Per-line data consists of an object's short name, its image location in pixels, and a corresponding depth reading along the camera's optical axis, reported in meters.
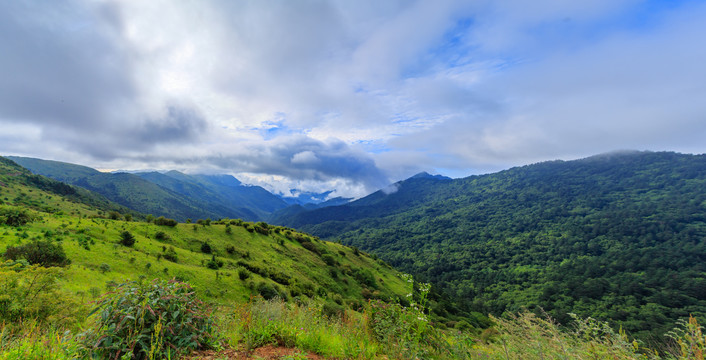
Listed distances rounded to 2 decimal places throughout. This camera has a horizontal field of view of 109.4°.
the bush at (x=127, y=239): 21.41
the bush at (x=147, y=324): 3.44
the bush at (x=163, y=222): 30.46
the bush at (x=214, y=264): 23.04
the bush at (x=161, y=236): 26.84
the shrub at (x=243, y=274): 22.19
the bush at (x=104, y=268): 15.38
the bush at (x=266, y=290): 20.66
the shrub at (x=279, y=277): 27.11
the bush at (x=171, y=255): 21.89
